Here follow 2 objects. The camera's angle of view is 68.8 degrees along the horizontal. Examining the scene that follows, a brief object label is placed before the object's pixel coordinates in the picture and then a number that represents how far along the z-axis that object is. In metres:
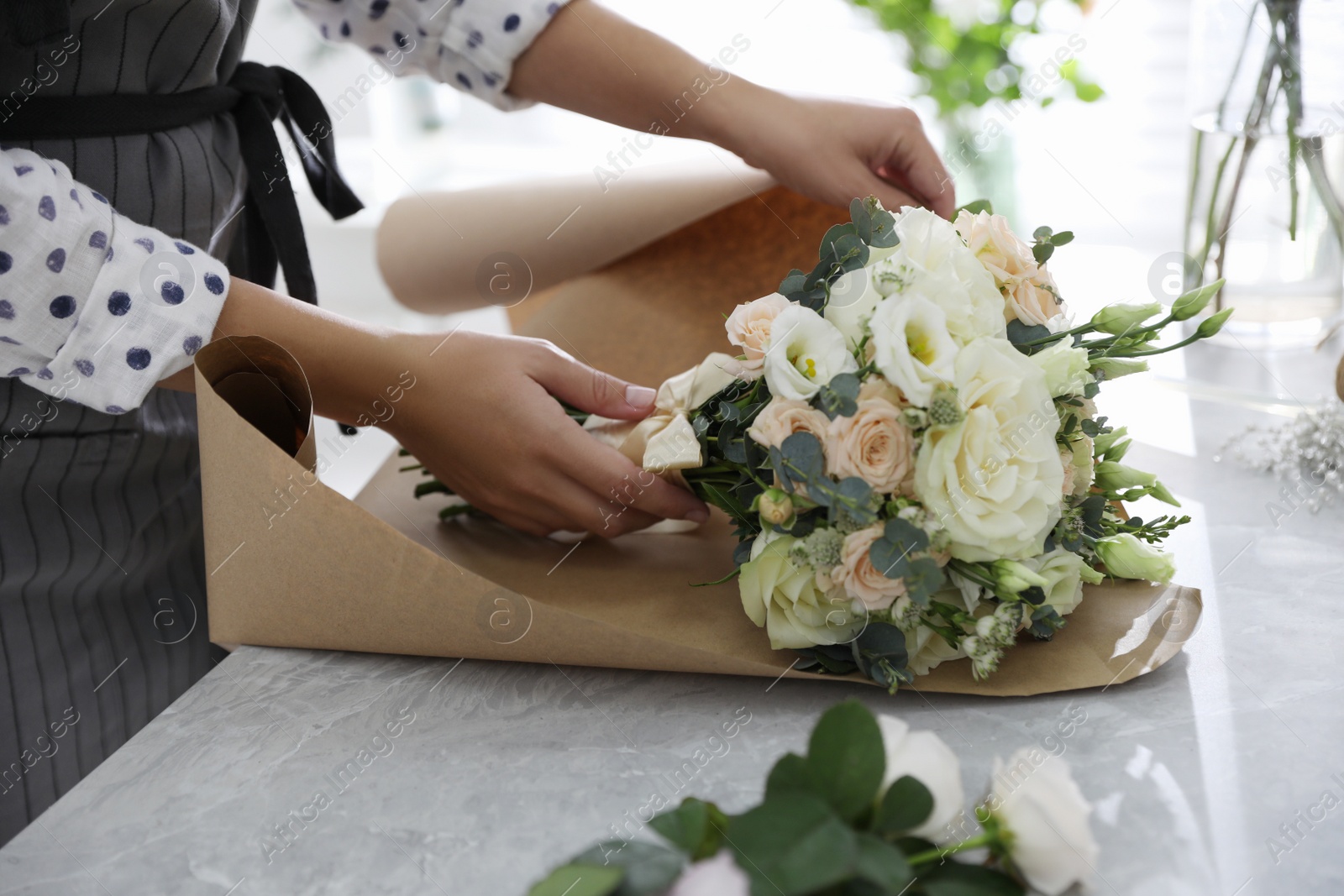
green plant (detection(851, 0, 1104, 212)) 1.49
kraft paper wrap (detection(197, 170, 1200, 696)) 0.52
